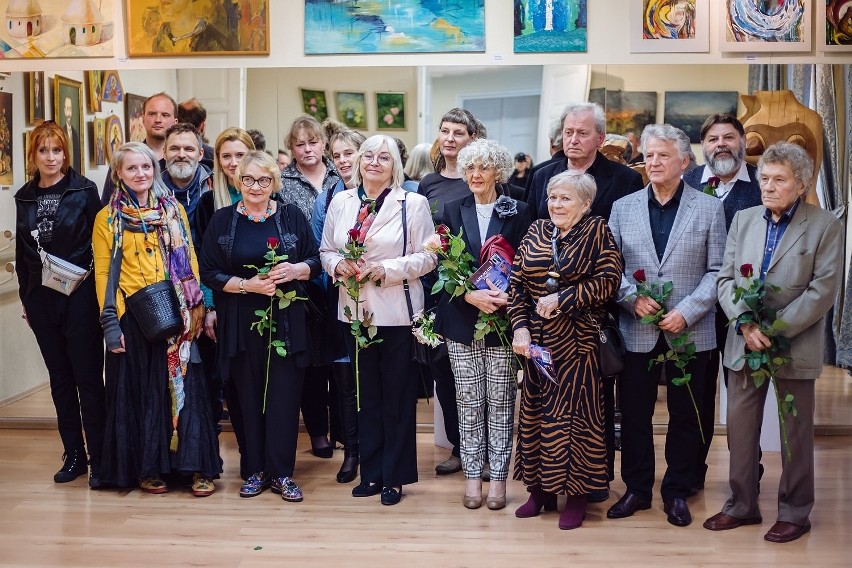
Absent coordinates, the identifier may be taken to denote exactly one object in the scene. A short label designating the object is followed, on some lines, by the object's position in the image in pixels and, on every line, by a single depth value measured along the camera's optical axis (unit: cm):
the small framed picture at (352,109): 527
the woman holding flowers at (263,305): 422
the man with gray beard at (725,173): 433
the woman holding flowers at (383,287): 414
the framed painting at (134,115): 536
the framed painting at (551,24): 518
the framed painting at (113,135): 540
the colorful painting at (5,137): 534
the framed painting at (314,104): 529
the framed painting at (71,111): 539
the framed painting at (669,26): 515
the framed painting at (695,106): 520
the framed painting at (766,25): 512
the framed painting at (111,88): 537
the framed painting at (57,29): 539
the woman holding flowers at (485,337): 404
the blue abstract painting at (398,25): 521
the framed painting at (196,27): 528
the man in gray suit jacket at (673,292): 392
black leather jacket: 451
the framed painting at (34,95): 539
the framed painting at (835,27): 511
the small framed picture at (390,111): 527
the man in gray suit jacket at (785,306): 369
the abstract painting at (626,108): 522
